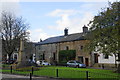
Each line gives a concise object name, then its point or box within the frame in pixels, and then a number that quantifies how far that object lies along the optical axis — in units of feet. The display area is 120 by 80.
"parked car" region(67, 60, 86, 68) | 115.83
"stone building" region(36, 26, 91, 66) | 138.62
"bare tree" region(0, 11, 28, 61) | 125.90
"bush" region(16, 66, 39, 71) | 80.49
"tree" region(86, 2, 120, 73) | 63.57
